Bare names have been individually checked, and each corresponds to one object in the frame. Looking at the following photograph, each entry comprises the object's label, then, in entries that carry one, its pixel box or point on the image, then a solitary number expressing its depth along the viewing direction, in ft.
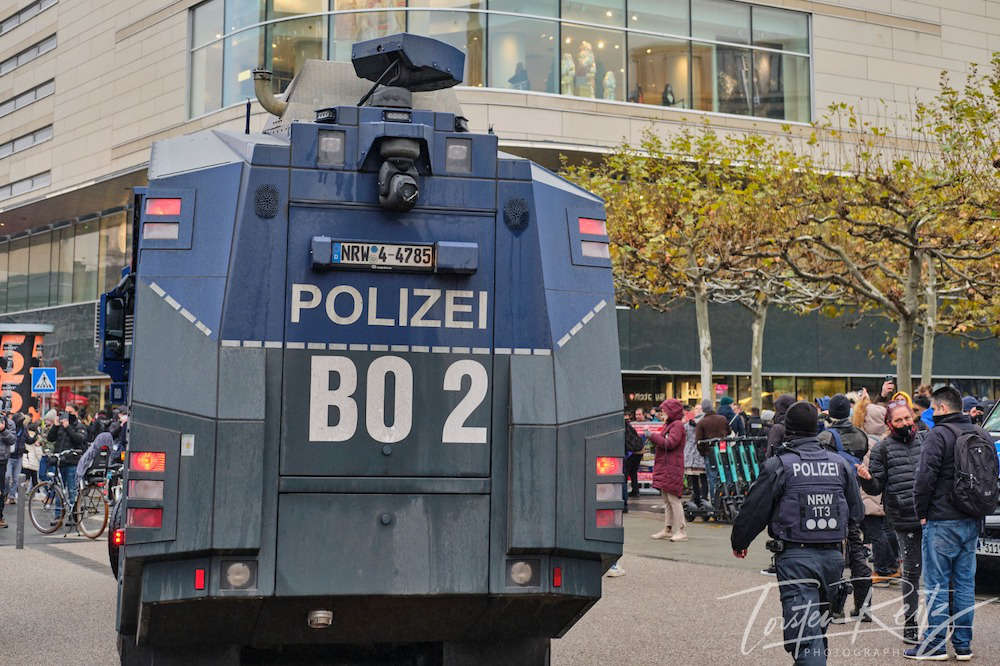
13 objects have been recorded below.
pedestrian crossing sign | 86.74
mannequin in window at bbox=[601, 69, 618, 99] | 109.40
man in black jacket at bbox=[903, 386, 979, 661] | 27.43
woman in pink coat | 52.44
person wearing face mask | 29.45
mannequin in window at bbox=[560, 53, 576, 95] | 106.93
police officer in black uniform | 21.22
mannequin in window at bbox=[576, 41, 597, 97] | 107.96
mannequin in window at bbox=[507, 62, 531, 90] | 105.19
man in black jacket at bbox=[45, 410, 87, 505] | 64.34
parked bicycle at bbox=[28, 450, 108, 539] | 58.08
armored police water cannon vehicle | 18.29
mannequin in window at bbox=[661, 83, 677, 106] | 112.37
